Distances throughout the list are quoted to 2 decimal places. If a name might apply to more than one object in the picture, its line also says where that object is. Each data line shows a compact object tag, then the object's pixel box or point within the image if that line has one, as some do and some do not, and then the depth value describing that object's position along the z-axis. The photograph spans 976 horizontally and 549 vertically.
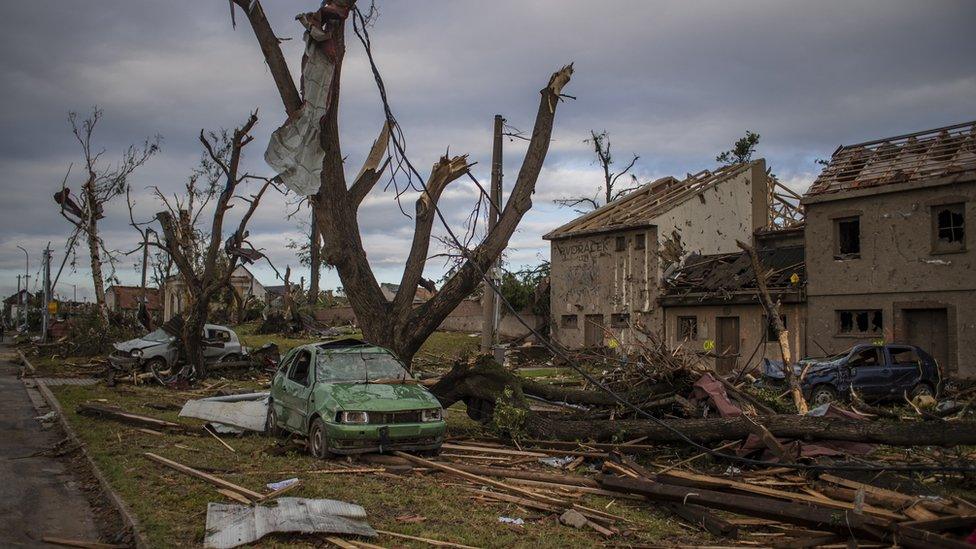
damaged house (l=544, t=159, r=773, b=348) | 31.02
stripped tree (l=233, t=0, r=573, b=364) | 11.46
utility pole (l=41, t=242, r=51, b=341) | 45.41
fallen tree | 8.66
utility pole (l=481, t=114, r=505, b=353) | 22.70
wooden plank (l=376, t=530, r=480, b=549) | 6.19
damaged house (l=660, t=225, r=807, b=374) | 25.66
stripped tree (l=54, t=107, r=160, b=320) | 33.12
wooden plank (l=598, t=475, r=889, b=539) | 6.34
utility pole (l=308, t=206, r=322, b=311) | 44.25
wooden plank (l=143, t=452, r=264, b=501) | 7.46
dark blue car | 17.81
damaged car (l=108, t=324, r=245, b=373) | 22.52
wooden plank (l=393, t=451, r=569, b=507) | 7.75
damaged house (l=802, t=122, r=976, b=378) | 21.59
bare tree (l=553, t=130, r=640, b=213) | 47.41
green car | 9.83
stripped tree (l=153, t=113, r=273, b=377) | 22.23
